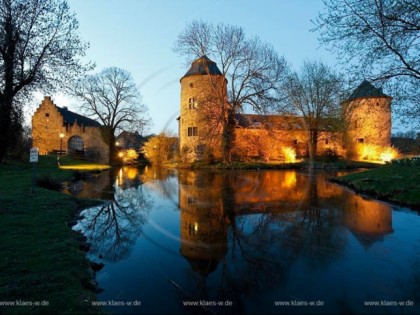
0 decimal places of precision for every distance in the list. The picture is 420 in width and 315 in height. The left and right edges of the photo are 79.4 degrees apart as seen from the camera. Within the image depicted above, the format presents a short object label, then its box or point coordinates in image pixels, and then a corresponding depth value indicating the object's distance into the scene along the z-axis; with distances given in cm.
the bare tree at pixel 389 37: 830
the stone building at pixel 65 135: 3641
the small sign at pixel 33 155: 984
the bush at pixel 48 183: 1279
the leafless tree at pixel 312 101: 3131
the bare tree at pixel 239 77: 2698
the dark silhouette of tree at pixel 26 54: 1186
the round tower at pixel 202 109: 2861
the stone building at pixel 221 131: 2938
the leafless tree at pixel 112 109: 3628
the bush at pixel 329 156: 3428
